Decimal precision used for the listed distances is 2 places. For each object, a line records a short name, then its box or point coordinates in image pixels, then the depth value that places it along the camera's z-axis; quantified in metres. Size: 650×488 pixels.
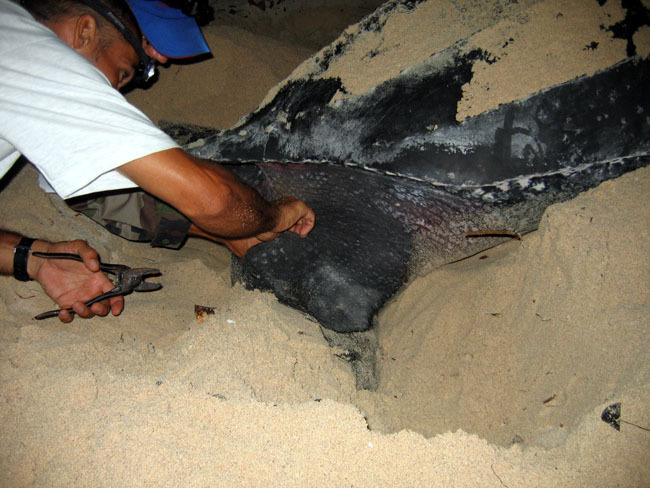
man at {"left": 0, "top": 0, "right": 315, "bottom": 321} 0.73
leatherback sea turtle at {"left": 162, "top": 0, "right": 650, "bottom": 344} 0.85
